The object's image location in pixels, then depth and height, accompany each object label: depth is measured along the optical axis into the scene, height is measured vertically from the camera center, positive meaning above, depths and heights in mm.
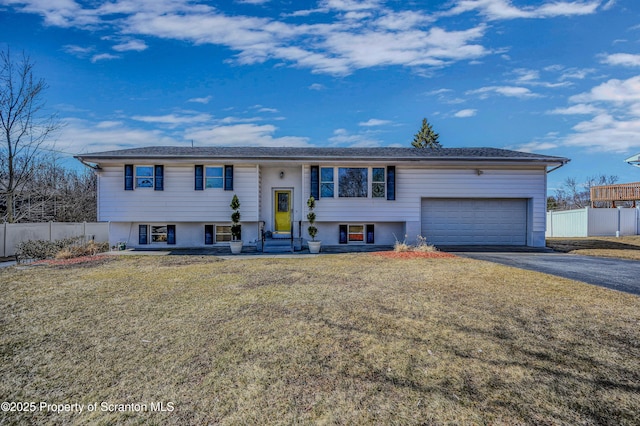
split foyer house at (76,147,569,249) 13789 +861
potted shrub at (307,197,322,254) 12070 -631
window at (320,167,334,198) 14172 +1416
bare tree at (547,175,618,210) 37688 +2806
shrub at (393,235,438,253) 11102 -1287
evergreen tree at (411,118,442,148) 40219 +10035
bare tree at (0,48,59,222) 16047 +5341
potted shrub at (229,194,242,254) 12172 -578
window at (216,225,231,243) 14539 -886
